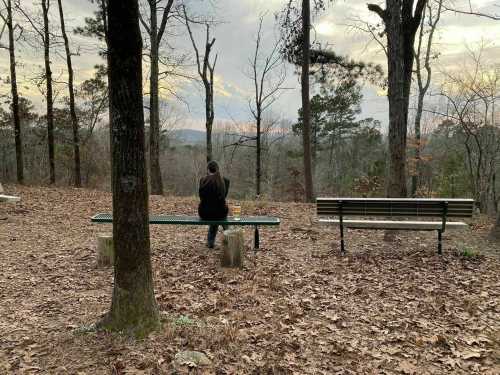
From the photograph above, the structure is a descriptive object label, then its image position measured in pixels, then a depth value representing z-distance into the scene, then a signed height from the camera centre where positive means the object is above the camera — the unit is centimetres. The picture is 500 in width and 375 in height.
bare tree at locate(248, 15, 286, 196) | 1981 +429
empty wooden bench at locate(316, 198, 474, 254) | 600 -42
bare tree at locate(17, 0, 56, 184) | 1550 +469
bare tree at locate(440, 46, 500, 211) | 1509 +223
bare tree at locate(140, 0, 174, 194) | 1432 +337
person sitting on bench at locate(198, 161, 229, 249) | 632 -18
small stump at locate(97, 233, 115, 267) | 563 -99
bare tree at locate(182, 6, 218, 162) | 1895 +526
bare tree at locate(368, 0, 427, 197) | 708 +145
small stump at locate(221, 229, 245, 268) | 558 -96
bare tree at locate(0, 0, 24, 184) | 1472 +427
